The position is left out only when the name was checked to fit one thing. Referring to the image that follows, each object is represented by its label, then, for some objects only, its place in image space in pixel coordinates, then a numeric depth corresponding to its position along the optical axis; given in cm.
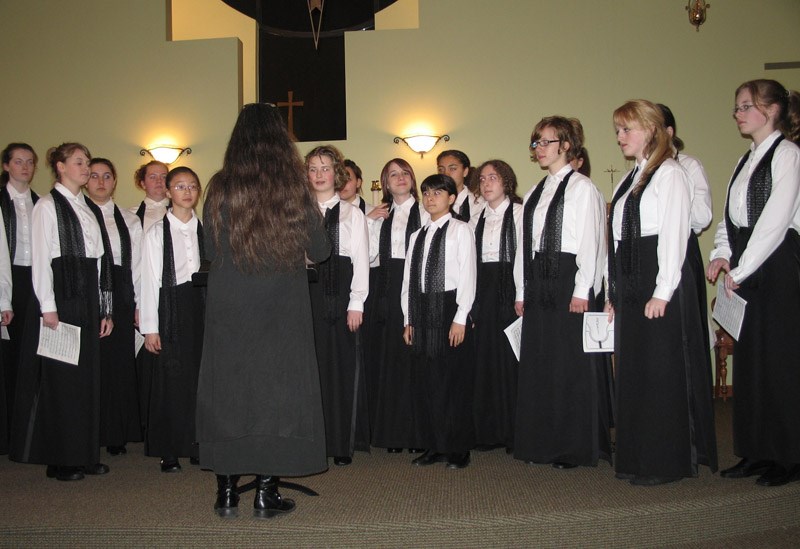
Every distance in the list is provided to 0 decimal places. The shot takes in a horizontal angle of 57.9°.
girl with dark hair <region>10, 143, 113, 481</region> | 378
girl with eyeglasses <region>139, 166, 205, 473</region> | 401
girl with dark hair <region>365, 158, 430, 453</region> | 433
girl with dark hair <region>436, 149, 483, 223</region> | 505
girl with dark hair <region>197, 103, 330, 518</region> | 280
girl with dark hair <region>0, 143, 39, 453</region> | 452
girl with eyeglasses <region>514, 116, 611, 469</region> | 371
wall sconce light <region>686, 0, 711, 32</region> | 654
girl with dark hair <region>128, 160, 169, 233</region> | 529
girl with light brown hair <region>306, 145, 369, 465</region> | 408
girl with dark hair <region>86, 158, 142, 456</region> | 438
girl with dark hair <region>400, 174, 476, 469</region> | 404
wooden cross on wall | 830
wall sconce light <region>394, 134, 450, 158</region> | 742
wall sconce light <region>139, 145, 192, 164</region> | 764
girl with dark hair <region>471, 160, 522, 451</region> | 433
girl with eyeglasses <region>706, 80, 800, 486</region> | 329
